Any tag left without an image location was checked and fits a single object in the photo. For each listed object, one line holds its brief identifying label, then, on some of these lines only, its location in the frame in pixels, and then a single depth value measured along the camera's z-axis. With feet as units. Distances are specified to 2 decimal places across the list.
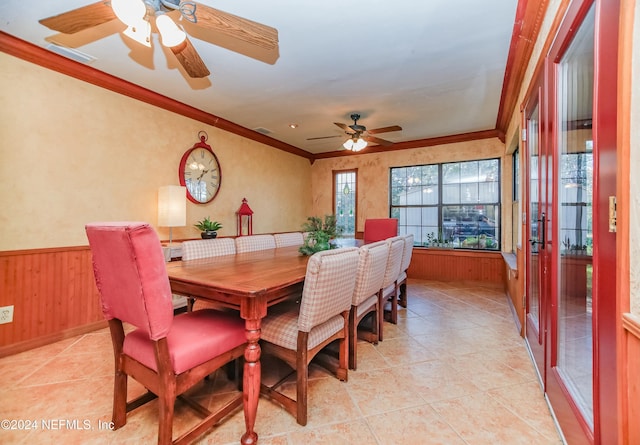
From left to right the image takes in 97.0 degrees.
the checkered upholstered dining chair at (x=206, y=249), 7.84
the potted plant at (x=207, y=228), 12.31
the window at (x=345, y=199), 20.35
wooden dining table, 4.71
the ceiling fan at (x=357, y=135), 12.42
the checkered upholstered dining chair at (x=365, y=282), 6.73
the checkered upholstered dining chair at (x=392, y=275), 8.36
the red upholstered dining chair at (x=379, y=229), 13.53
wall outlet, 7.75
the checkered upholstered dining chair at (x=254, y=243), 9.43
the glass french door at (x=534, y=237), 6.53
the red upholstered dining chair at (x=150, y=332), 3.98
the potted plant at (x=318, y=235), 8.70
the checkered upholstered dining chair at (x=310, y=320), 5.08
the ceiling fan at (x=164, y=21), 5.17
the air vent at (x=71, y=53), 8.06
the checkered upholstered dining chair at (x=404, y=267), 10.25
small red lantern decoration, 14.97
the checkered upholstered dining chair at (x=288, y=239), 11.27
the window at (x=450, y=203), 16.29
